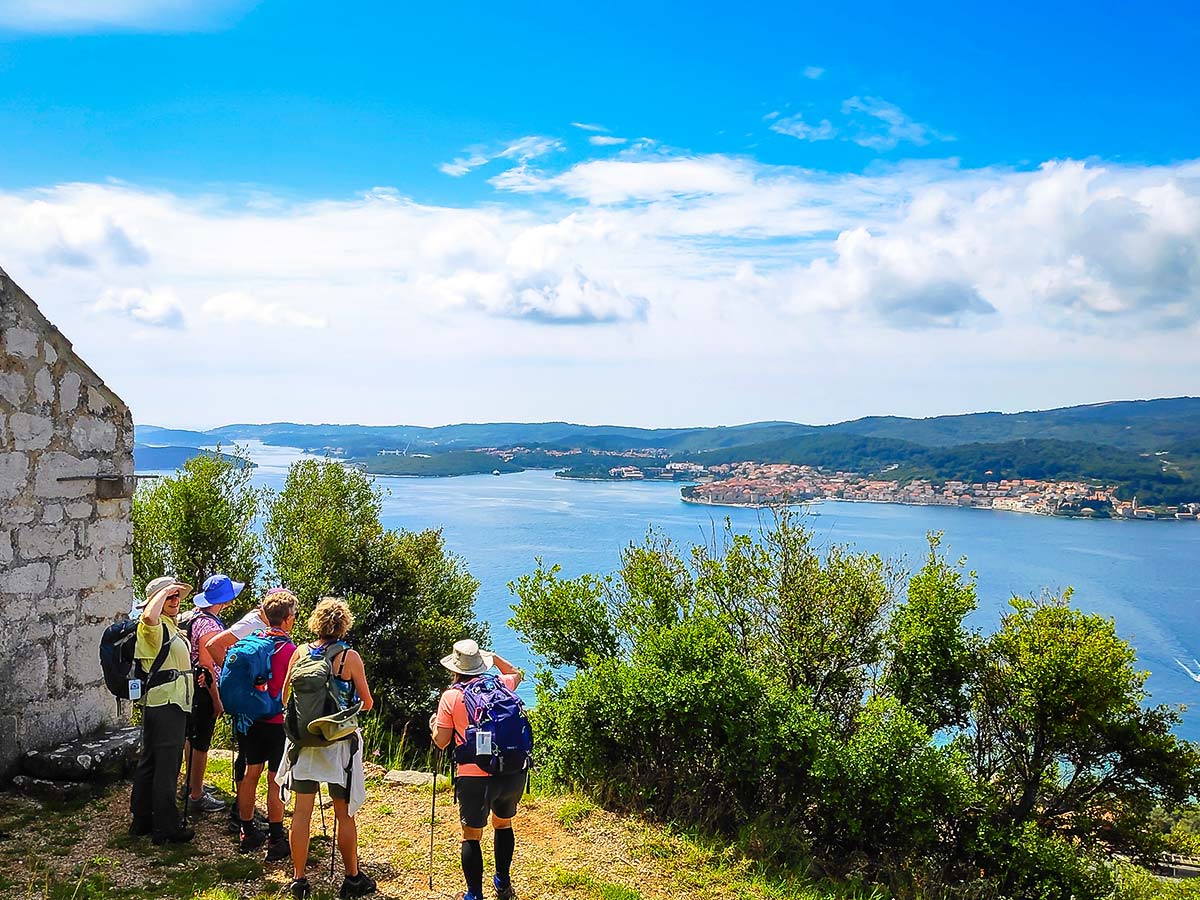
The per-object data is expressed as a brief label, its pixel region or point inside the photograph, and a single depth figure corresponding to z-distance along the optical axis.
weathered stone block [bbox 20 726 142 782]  6.09
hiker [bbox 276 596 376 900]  4.62
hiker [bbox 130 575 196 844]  5.28
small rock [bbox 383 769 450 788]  7.20
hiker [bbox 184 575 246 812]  5.62
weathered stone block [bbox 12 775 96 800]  5.98
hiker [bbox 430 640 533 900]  4.62
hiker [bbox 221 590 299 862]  5.02
